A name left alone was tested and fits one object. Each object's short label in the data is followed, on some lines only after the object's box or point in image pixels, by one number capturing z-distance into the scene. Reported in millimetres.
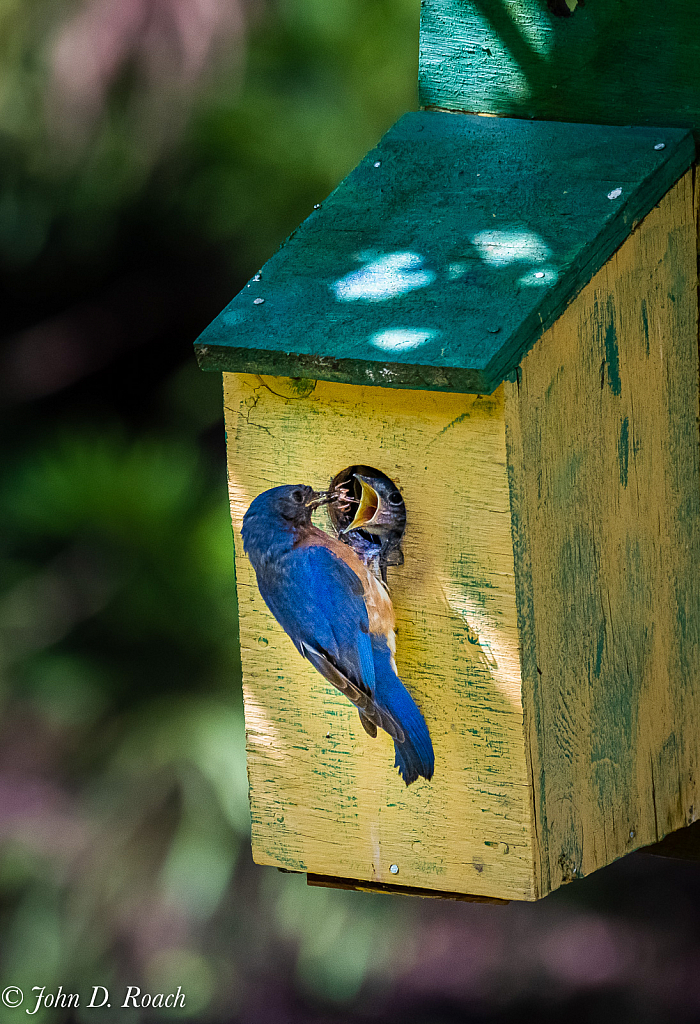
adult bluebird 6467
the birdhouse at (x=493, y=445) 6440
